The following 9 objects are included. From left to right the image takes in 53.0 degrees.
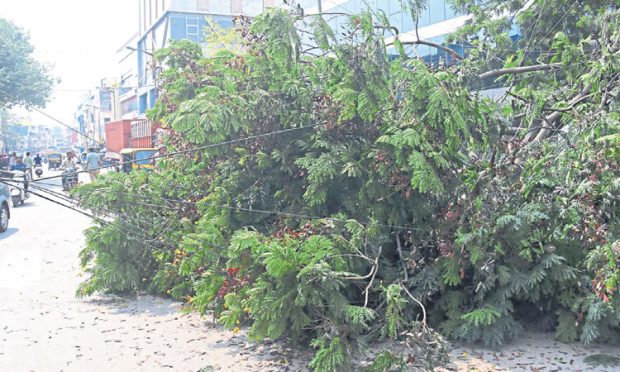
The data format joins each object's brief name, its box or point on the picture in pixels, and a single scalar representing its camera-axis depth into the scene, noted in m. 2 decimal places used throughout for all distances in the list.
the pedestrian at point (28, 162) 27.70
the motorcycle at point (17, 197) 19.86
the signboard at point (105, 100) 77.16
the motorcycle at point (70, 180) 20.20
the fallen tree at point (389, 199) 5.52
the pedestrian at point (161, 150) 9.81
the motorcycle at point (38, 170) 31.62
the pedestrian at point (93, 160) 21.48
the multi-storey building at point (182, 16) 45.50
